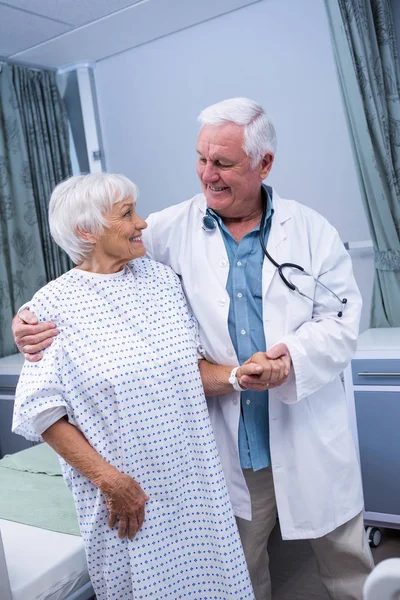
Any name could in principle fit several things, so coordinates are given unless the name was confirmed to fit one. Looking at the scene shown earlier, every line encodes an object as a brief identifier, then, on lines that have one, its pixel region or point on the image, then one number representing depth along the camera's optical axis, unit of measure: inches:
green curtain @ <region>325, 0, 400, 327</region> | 105.7
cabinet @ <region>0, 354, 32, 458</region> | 132.8
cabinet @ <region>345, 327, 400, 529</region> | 101.0
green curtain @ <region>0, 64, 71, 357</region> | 145.6
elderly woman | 57.1
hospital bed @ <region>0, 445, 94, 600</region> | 62.0
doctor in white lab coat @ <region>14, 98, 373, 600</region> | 64.7
